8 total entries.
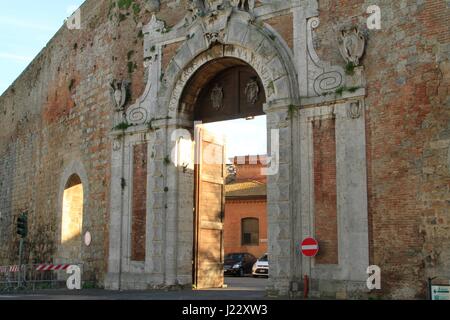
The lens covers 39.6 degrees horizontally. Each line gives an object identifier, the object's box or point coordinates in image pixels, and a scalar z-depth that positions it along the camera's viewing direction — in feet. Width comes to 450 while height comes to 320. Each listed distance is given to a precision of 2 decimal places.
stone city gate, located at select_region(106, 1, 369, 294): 39.81
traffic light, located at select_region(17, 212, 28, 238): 60.44
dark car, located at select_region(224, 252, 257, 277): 94.48
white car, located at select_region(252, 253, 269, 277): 88.28
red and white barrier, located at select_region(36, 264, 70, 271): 56.78
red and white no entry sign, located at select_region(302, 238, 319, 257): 40.01
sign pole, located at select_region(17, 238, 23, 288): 58.29
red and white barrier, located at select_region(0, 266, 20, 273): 62.49
